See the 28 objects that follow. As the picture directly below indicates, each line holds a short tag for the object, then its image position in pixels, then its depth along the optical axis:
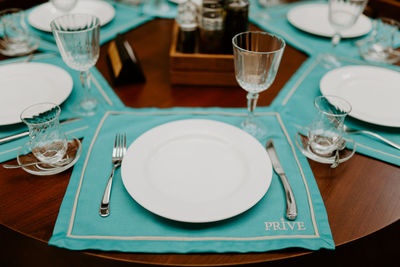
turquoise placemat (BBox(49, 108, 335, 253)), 0.46
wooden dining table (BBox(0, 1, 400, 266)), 0.46
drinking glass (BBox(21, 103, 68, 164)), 0.58
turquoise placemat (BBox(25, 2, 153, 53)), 1.00
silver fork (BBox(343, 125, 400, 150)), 0.66
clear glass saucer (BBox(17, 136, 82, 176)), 0.57
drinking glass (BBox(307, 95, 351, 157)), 0.63
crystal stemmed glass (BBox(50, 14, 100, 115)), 0.67
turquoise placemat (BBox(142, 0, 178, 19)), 1.20
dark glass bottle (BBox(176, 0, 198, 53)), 0.84
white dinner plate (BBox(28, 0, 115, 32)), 1.06
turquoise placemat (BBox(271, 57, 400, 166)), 0.65
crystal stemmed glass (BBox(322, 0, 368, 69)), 0.88
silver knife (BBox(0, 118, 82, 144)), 0.64
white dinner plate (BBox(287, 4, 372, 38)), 1.08
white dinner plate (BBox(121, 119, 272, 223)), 0.49
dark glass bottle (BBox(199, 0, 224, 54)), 0.79
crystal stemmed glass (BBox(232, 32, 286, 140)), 0.61
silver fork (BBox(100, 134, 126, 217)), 0.51
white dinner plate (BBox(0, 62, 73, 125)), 0.72
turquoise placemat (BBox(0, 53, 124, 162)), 0.63
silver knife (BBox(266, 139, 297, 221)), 0.51
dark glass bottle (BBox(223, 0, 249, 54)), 0.80
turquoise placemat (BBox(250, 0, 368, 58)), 1.01
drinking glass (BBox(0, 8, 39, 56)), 0.95
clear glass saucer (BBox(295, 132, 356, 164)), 0.62
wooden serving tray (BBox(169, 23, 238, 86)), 0.82
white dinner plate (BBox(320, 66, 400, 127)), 0.72
